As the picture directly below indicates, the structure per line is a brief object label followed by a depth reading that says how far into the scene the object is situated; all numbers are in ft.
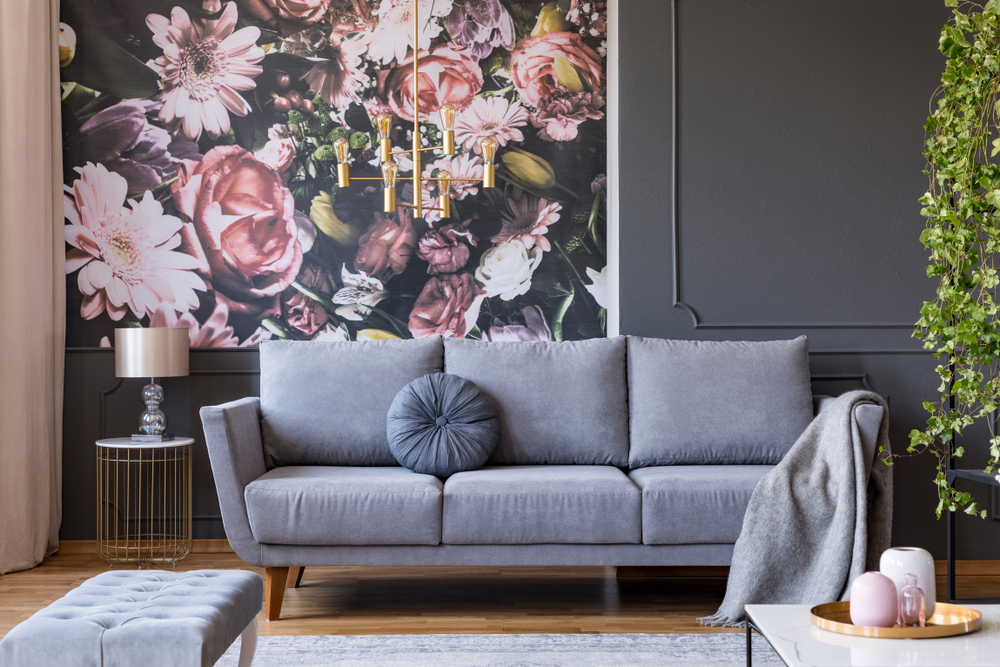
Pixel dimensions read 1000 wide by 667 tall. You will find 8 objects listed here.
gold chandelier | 9.63
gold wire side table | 11.78
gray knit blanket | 8.37
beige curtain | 10.91
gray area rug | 7.68
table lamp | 10.90
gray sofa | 8.82
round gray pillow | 9.66
